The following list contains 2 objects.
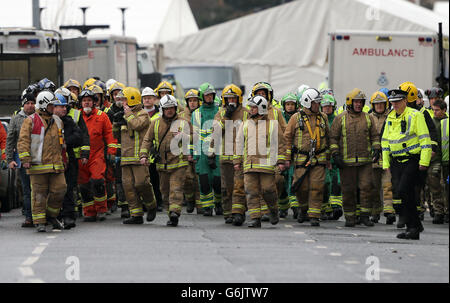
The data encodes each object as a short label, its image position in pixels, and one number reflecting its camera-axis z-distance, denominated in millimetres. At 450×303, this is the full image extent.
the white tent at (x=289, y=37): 35219
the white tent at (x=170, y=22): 46688
